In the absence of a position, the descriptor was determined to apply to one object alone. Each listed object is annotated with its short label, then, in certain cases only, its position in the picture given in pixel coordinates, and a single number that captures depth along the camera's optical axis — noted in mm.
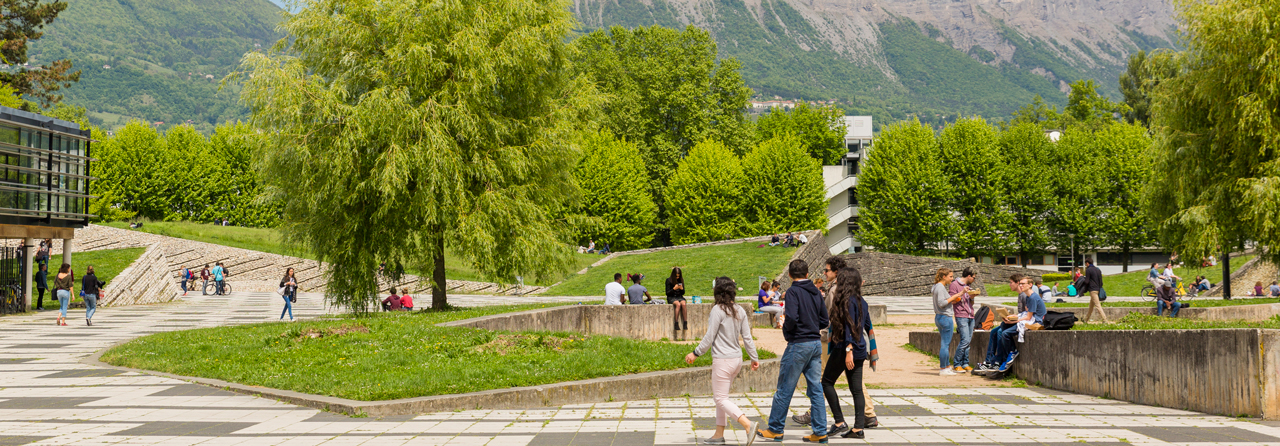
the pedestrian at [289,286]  23531
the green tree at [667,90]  64438
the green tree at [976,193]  56375
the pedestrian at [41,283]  27547
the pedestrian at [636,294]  20953
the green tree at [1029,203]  56594
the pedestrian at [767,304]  22500
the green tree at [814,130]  78500
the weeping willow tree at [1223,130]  24078
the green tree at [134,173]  63344
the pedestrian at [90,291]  21359
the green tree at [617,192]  56812
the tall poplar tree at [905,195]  56938
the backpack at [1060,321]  12180
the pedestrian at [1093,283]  18875
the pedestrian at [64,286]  21812
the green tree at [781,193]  58312
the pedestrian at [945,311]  12789
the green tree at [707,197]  58125
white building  69375
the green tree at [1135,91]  75250
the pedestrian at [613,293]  20281
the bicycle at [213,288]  42156
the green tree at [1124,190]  55281
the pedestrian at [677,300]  20188
